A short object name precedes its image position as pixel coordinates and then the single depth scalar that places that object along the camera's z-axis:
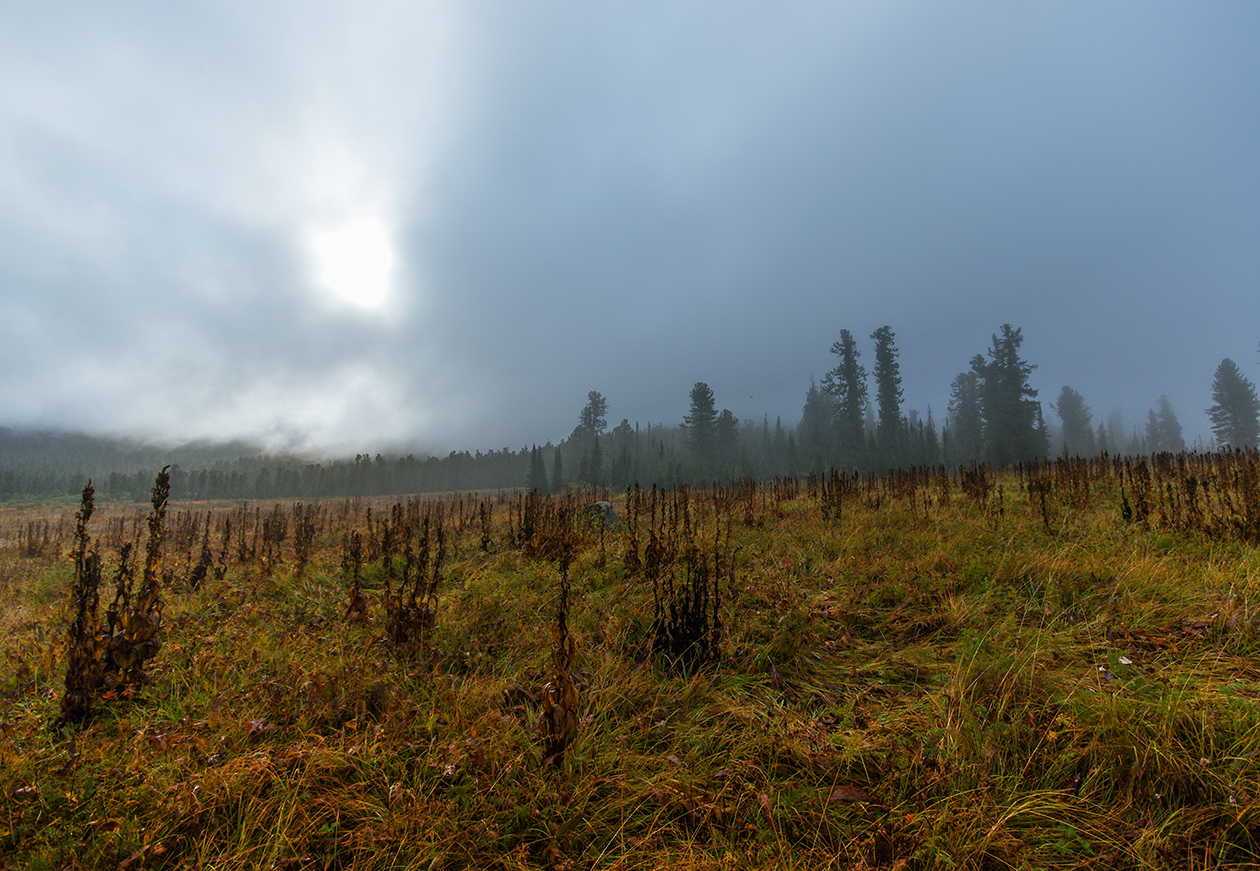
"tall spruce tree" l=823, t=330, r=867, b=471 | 37.16
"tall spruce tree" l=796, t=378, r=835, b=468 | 47.92
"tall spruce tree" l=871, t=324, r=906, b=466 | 37.88
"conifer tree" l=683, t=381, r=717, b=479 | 48.69
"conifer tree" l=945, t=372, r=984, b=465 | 48.44
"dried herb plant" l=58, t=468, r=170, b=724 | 2.85
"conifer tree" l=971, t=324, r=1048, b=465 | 34.25
